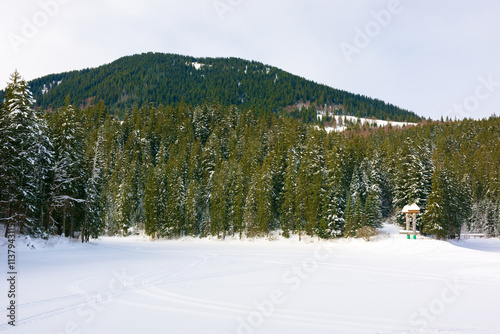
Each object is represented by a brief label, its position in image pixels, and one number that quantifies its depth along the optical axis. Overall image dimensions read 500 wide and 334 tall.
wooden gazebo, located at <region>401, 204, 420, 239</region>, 37.91
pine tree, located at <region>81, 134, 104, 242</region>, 38.06
